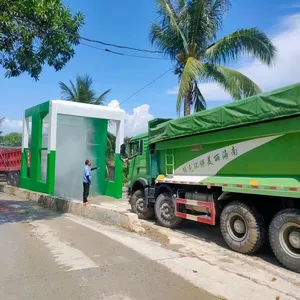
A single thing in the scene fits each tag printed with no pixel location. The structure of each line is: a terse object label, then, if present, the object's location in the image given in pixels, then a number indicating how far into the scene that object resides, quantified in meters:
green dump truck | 5.96
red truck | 20.79
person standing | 13.46
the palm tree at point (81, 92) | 25.88
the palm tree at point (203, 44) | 14.83
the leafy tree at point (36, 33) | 7.75
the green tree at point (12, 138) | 76.62
